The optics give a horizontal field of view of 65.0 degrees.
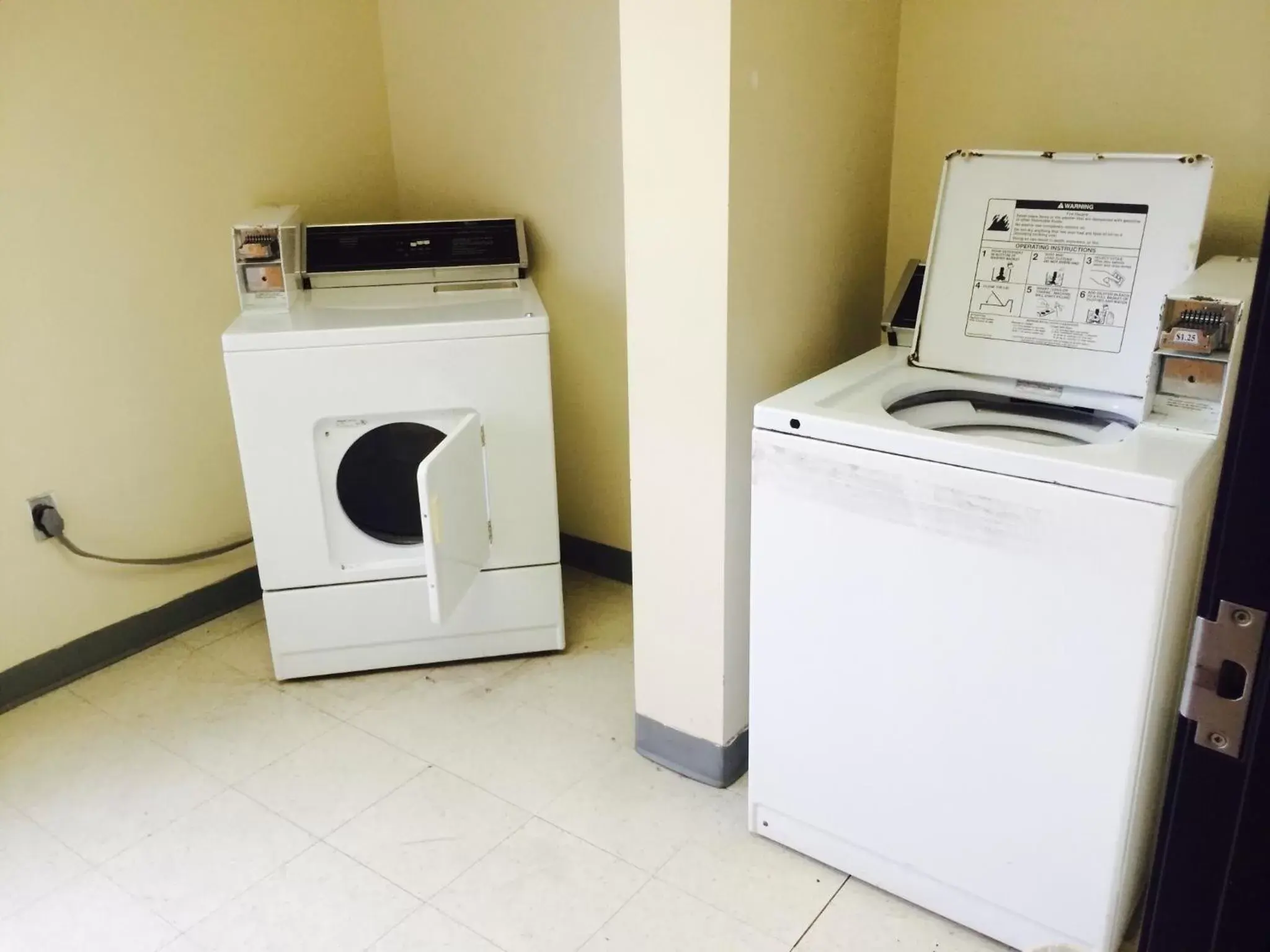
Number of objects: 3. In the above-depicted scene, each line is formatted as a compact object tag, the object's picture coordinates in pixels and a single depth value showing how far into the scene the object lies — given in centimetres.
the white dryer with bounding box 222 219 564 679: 209
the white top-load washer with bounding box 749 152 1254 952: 132
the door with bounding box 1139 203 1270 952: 63
